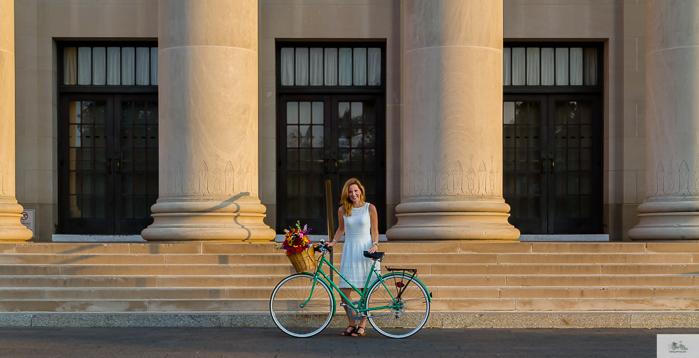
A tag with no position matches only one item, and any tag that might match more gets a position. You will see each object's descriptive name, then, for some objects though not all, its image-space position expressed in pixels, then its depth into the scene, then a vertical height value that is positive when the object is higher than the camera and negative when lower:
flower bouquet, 10.30 -1.12
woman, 10.60 -1.00
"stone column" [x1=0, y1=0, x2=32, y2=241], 15.09 +0.42
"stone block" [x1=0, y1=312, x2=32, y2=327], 11.84 -2.25
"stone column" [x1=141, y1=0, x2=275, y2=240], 14.33 +0.59
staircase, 12.38 -1.82
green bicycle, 10.34 -1.78
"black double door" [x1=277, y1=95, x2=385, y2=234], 19.91 +0.21
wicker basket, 10.38 -1.25
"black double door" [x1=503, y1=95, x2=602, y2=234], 20.03 -0.11
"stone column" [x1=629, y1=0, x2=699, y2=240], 15.38 +0.65
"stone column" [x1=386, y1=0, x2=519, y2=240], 14.57 +0.62
